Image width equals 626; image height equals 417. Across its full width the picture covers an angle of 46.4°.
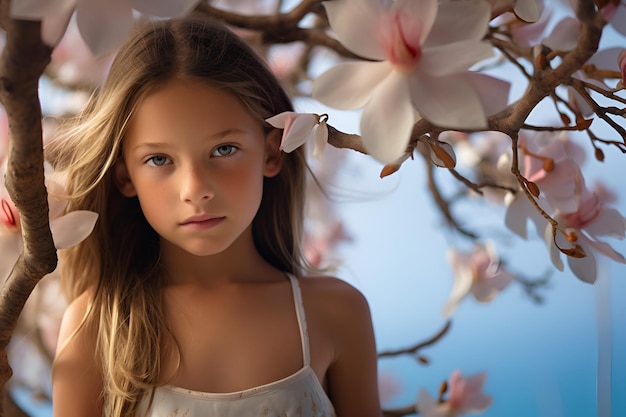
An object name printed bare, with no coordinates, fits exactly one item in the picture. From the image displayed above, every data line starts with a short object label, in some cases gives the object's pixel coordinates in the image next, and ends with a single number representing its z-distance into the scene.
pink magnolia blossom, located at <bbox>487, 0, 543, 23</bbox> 0.47
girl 0.74
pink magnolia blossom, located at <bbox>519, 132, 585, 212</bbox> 0.67
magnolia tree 0.39
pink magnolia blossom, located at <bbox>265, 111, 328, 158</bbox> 0.54
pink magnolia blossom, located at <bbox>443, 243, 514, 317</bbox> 0.96
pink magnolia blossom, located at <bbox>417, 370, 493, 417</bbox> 0.97
